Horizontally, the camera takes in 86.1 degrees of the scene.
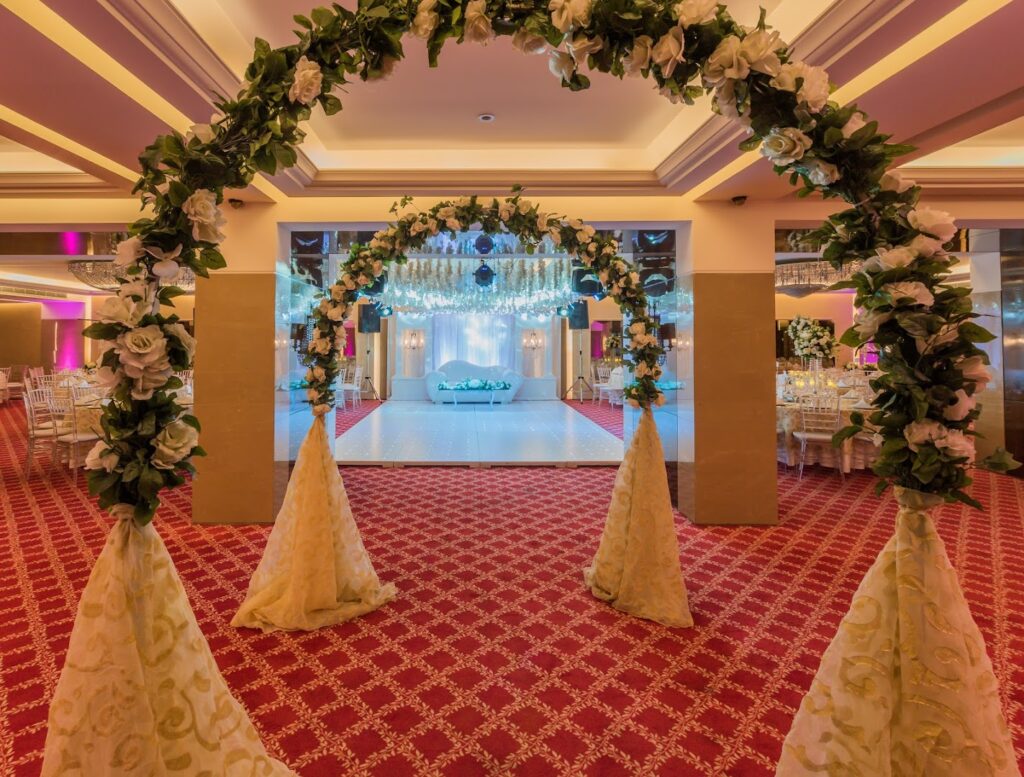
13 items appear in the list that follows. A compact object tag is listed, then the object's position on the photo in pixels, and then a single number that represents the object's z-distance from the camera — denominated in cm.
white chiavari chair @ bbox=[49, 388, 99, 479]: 703
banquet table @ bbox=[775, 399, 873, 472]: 706
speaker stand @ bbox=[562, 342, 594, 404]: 1766
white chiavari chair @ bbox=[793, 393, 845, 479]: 703
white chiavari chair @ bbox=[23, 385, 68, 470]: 719
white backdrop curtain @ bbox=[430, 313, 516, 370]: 1807
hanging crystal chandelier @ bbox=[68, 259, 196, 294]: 979
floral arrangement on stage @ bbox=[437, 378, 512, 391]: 1622
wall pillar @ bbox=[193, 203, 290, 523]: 530
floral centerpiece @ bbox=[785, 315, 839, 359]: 1016
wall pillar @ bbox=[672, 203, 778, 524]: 529
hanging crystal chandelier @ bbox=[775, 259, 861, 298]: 1016
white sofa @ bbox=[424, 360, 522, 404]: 1644
